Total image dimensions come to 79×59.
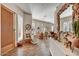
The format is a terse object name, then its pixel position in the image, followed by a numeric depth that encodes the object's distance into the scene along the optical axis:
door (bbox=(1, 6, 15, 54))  2.42
